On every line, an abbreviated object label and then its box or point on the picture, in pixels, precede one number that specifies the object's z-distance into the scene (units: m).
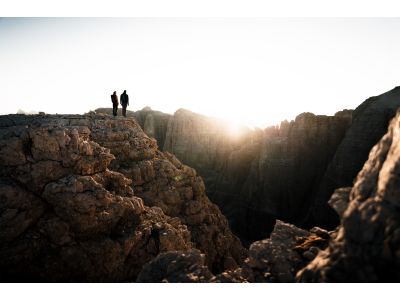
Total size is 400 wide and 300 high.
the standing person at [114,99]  18.16
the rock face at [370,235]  4.12
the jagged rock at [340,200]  5.77
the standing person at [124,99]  18.94
